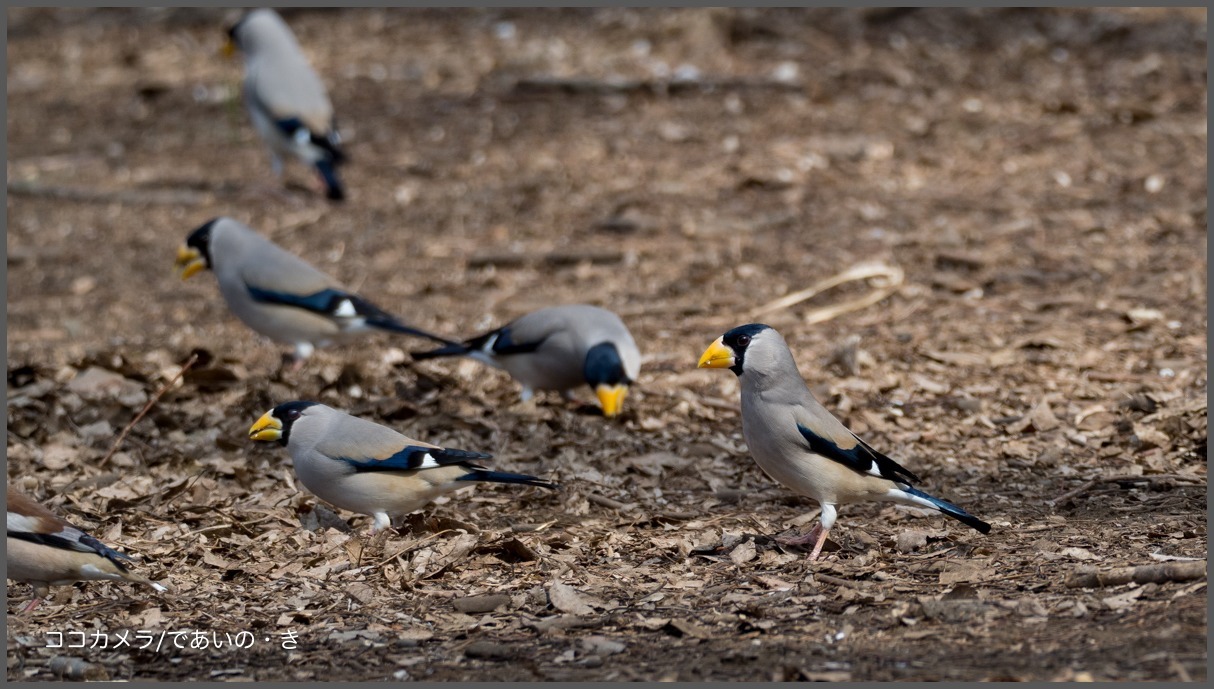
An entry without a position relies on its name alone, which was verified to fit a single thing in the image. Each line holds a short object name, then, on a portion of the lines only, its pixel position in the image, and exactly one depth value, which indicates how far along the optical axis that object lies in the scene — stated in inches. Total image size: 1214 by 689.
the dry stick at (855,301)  698.2
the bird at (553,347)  618.8
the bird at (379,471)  474.9
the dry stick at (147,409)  564.5
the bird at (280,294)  680.4
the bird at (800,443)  451.2
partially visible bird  406.6
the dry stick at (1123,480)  486.6
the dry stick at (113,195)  945.5
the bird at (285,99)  935.7
